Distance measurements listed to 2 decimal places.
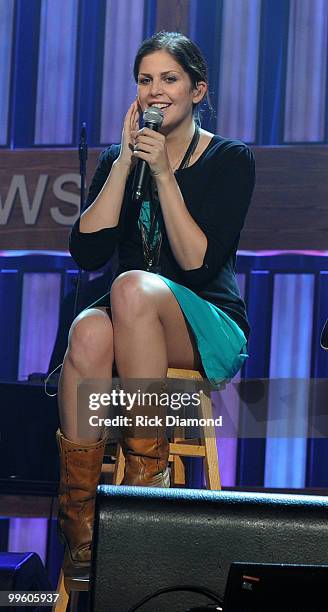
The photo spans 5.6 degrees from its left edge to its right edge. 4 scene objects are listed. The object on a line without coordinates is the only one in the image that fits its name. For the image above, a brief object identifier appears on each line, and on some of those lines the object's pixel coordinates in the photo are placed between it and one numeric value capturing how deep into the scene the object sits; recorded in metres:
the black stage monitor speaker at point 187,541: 6.64
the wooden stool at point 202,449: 7.70
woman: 7.43
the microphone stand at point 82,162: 8.94
